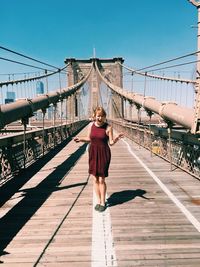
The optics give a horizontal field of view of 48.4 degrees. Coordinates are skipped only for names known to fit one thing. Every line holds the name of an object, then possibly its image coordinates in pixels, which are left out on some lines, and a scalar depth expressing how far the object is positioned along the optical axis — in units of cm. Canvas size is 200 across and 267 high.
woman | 371
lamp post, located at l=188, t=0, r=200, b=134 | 442
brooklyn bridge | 275
